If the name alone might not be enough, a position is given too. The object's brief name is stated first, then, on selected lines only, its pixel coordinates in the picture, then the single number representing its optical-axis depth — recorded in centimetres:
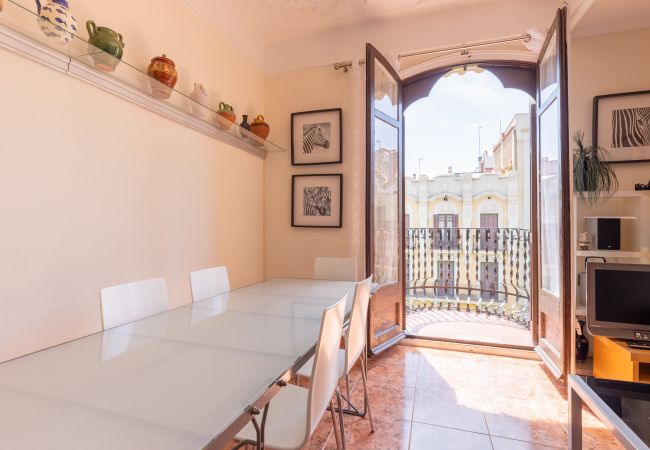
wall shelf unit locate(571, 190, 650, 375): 235
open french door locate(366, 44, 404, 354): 278
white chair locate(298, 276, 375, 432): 151
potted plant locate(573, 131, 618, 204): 246
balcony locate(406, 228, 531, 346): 386
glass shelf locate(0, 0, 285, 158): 139
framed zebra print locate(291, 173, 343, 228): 330
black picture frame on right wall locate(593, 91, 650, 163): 252
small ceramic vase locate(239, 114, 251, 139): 302
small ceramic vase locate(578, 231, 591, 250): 250
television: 208
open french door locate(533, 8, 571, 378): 219
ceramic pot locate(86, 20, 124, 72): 165
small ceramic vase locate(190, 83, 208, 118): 240
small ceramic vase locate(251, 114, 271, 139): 311
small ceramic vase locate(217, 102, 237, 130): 266
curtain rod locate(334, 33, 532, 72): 280
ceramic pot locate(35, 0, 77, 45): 145
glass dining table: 69
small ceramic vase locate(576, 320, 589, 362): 257
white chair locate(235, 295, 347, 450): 105
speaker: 236
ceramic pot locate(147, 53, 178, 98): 201
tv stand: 195
